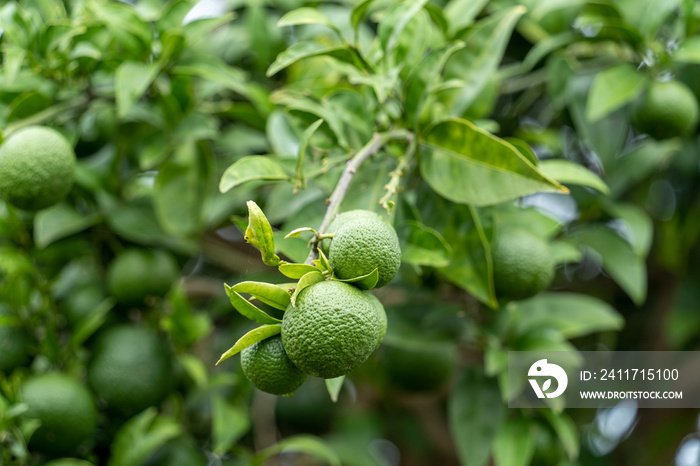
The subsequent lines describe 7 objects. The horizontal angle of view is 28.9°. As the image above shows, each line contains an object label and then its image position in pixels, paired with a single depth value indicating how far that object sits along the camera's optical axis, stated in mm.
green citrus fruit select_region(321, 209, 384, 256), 653
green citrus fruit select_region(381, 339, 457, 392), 863
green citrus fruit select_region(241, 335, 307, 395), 636
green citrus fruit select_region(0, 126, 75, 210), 734
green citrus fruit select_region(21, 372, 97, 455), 796
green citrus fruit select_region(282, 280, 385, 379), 619
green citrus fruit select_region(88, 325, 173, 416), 825
